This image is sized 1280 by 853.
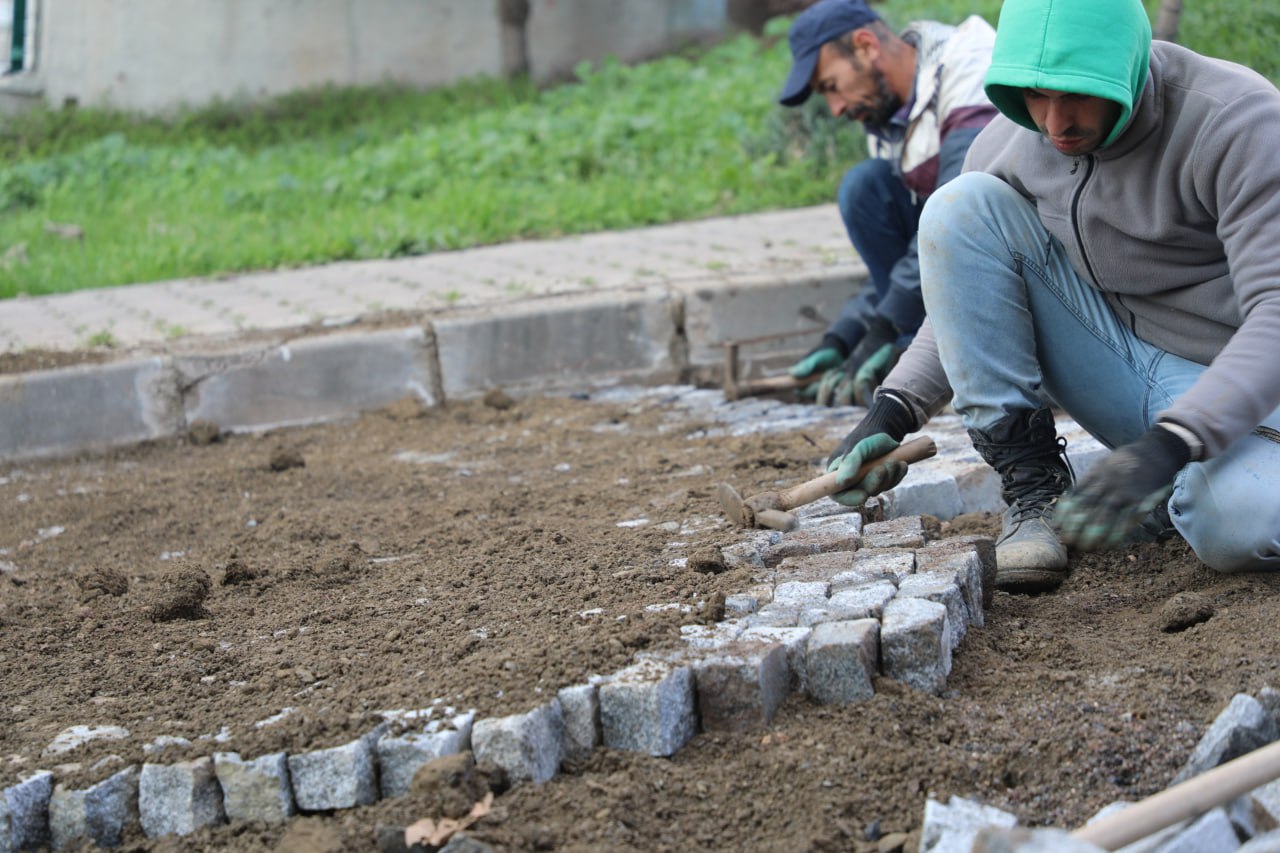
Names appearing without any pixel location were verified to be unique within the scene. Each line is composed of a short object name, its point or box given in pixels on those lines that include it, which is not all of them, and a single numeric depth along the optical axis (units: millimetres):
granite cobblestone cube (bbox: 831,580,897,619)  4809
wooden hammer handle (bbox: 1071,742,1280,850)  3301
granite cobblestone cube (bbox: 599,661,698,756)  4328
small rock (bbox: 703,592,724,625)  4937
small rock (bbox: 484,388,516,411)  10047
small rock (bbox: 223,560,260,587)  6367
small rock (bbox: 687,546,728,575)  5586
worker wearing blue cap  8430
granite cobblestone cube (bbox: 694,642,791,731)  4422
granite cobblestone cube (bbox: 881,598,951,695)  4570
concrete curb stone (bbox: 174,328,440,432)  10000
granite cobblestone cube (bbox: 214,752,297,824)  4262
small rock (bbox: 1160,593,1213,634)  5043
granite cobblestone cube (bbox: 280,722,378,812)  4230
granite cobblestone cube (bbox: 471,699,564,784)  4187
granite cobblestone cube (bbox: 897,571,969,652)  4867
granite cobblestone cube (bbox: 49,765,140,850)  4297
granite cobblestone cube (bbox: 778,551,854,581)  5309
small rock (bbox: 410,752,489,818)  4039
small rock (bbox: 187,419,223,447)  9812
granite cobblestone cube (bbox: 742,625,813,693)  4613
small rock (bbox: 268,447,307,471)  8828
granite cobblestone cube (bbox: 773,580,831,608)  5016
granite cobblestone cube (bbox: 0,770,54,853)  4234
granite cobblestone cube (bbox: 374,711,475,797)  4230
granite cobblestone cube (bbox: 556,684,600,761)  4363
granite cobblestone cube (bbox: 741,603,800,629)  4828
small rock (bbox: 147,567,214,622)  5949
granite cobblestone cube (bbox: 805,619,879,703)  4523
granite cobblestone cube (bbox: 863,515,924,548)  5695
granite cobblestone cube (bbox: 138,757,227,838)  4285
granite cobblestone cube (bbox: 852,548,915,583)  5211
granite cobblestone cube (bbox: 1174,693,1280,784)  3891
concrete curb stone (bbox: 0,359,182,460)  9625
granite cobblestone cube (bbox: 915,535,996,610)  5375
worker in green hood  4781
